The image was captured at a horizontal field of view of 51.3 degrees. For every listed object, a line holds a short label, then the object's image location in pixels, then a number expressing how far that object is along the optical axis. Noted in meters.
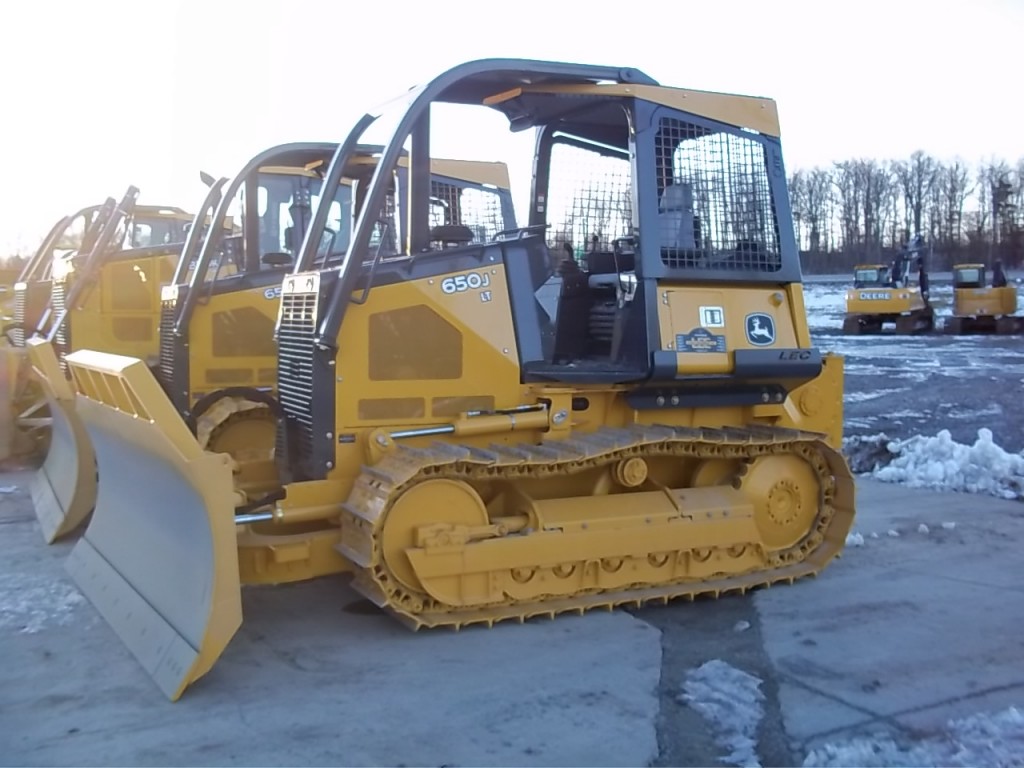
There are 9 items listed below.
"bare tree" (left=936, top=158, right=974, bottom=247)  73.19
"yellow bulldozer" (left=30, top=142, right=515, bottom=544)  7.78
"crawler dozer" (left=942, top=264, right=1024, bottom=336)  32.12
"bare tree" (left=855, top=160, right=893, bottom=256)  73.50
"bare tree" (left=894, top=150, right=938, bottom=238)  73.50
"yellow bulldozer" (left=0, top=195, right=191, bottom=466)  11.48
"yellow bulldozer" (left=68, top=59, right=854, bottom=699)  5.52
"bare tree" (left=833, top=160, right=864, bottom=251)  74.38
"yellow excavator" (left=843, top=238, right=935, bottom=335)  33.03
